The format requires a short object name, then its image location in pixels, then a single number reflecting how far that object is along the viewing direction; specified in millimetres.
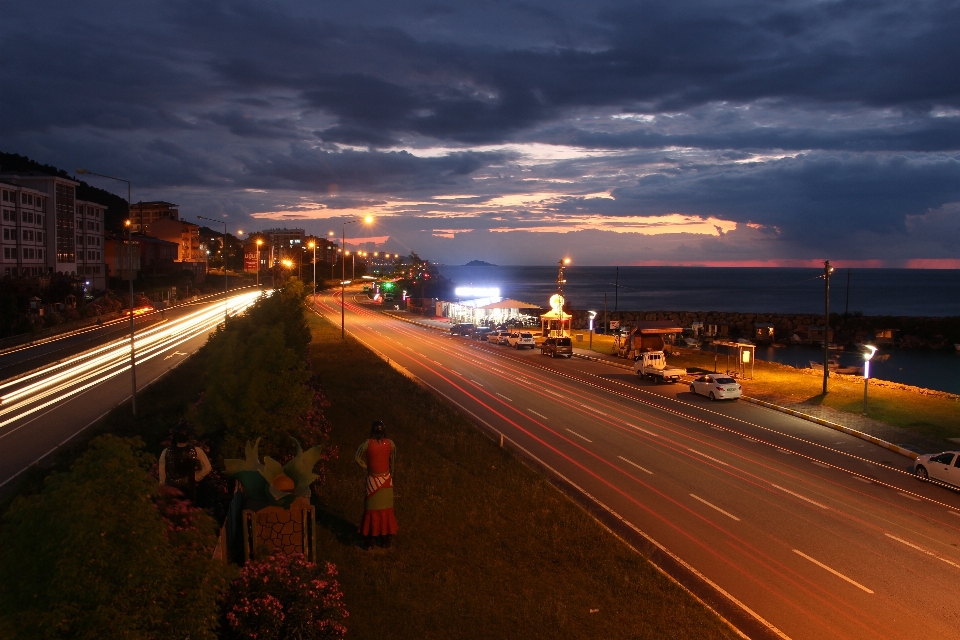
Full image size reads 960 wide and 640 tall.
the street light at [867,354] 27797
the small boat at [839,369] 53425
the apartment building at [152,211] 148012
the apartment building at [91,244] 79438
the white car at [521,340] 54812
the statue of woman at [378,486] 11164
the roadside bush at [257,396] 12641
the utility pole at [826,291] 32281
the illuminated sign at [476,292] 107212
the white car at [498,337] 58406
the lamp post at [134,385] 23684
